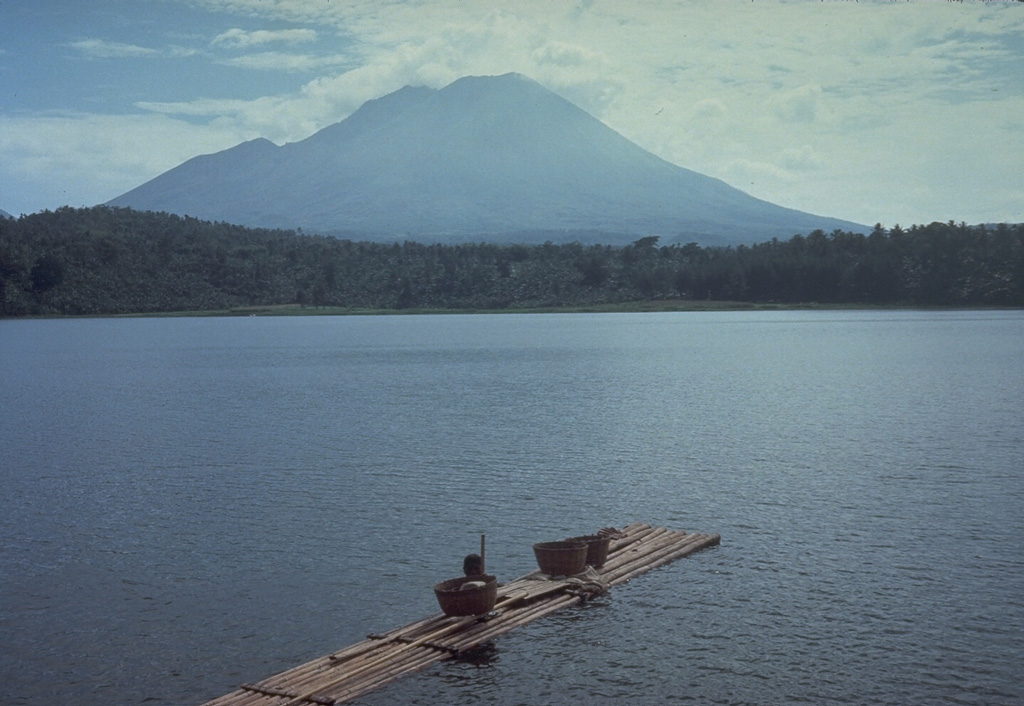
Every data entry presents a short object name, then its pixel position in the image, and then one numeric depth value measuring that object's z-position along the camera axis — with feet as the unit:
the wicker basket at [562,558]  93.15
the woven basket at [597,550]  97.45
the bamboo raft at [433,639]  69.62
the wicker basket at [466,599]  82.33
